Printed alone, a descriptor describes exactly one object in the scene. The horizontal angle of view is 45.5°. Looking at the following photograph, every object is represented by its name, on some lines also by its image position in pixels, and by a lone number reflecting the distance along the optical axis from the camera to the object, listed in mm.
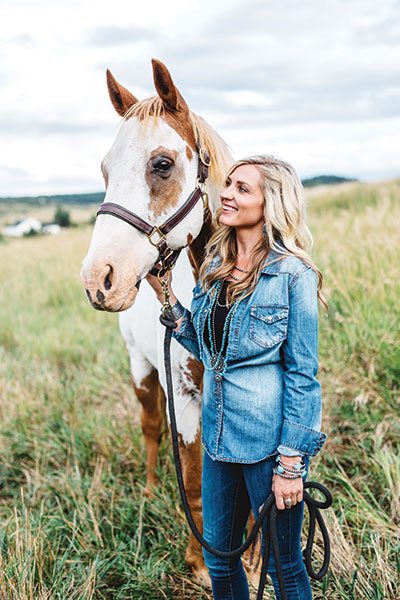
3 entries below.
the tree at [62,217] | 41719
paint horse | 1677
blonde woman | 1604
